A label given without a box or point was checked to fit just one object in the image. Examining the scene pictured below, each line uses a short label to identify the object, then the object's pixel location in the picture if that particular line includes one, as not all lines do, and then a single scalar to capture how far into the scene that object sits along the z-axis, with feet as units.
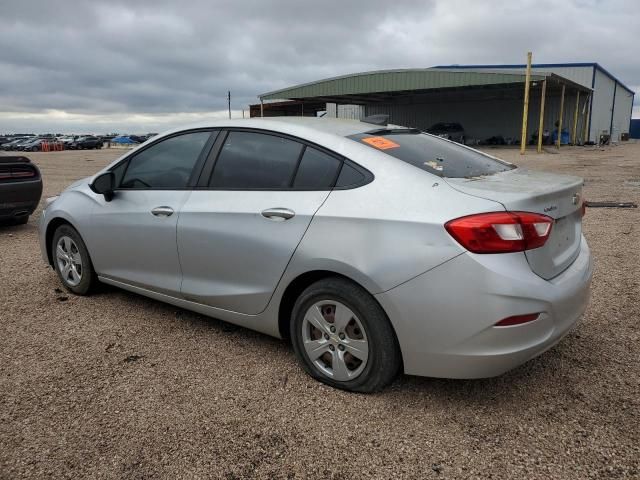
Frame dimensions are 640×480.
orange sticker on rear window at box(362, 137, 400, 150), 10.15
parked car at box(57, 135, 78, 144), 192.03
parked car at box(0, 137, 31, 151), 189.75
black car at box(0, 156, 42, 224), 23.75
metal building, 107.76
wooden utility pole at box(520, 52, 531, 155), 81.15
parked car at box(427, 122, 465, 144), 122.83
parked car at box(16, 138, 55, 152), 177.55
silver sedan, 8.14
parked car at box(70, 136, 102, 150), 189.57
